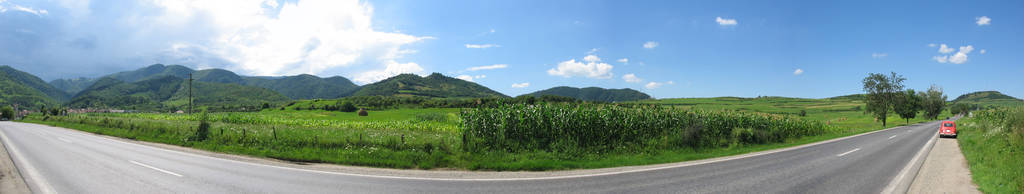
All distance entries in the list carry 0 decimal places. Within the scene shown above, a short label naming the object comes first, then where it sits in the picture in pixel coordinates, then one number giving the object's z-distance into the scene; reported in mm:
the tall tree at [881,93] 52562
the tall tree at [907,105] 56400
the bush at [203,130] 19659
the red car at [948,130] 25222
